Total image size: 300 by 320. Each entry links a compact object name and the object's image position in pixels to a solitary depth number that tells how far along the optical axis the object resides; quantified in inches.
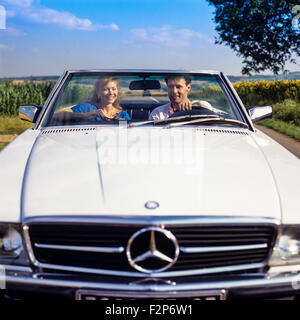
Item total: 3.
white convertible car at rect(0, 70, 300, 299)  81.1
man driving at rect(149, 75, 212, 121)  153.3
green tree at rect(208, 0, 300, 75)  973.8
